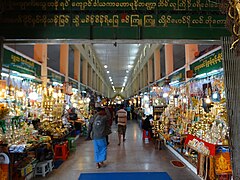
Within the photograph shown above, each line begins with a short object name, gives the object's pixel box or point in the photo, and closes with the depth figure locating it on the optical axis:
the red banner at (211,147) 3.49
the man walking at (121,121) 7.79
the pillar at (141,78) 18.09
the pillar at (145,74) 15.41
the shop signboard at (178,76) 6.27
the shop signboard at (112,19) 3.29
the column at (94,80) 19.12
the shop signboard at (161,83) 8.36
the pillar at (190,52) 6.03
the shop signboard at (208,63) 4.05
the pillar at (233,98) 2.91
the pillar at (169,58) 8.77
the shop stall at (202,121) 3.53
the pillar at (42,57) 6.48
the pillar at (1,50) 3.14
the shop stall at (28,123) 3.68
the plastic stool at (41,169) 4.27
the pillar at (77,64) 11.76
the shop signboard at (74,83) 9.91
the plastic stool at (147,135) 8.12
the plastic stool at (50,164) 4.55
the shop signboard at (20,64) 4.31
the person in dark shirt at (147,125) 8.06
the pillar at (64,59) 9.30
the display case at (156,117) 7.74
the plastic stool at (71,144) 6.51
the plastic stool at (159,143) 6.80
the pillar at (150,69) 13.55
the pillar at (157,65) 10.90
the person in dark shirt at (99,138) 4.83
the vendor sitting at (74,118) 8.83
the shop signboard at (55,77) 7.06
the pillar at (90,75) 16.82
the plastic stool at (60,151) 5.46
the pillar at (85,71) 14.70
